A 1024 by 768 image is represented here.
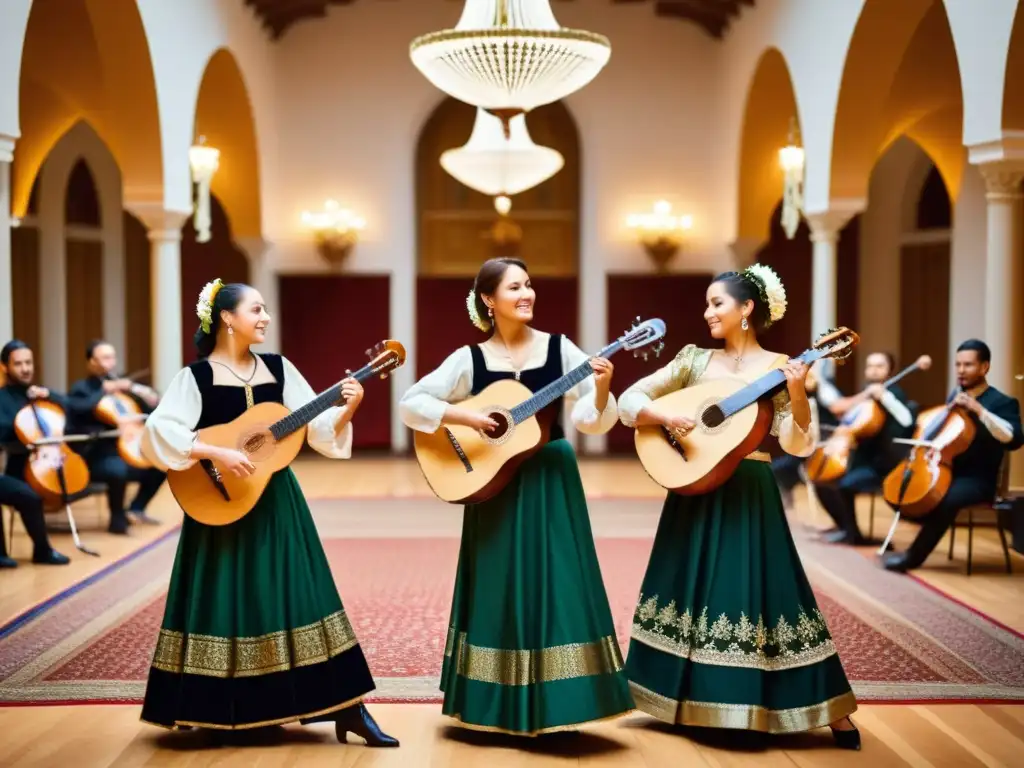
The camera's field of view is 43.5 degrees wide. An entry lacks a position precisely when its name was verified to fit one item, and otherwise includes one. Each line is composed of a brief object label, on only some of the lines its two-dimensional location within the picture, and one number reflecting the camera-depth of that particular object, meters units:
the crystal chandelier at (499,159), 10.80
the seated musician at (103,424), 8.94
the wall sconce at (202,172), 11.13
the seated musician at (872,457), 8.33
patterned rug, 5.14
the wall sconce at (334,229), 14.50
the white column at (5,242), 7.18
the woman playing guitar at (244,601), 4.16
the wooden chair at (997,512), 7.52
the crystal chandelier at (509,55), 7.89
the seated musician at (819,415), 9.35
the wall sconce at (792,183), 11.30
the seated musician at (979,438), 7.29
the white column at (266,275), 14.45
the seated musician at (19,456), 7.69
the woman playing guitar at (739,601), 4.20
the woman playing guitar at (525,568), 4.15
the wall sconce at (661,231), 14.45
